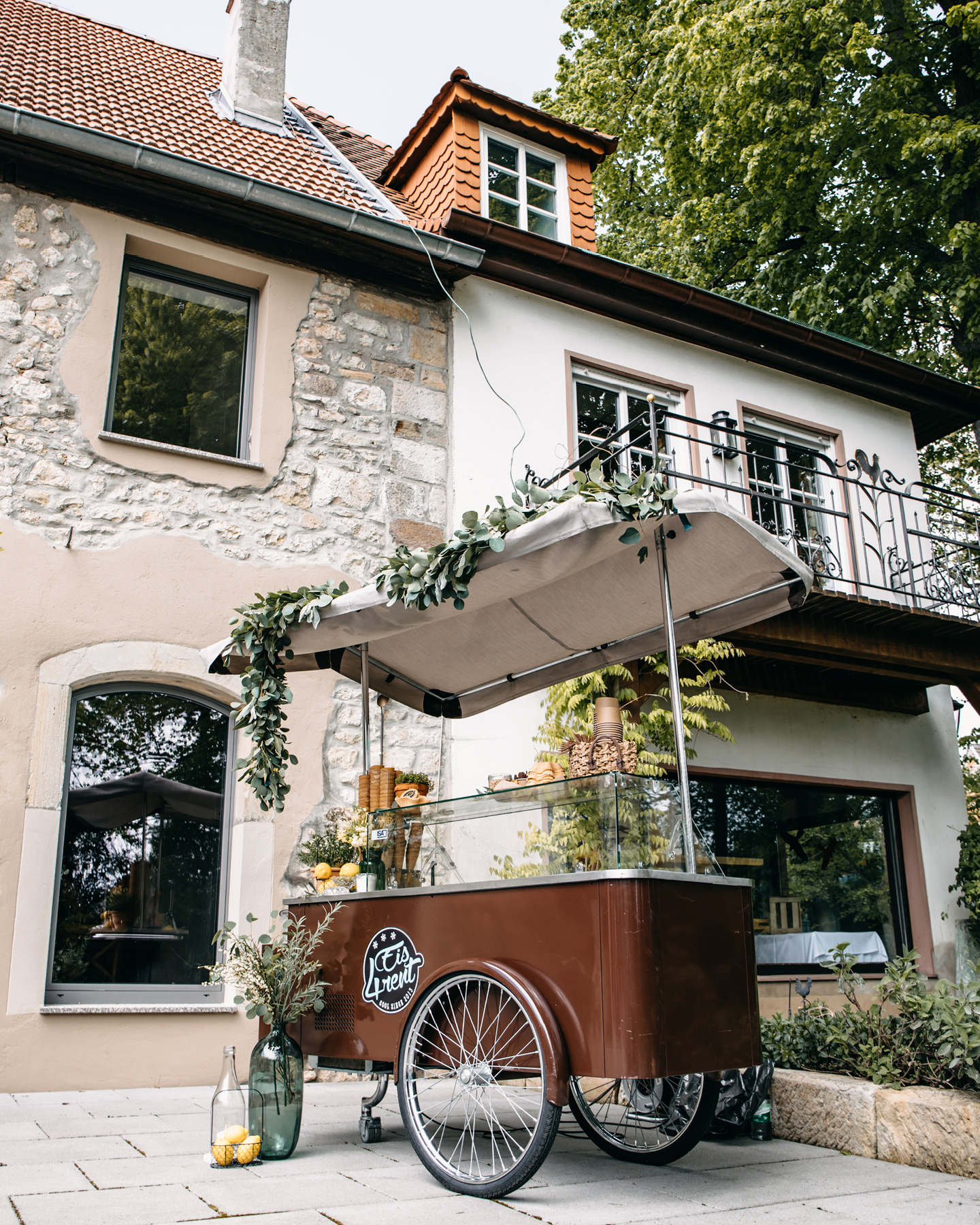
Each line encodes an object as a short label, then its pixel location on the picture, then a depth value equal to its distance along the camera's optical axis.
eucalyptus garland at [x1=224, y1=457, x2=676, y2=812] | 3.79
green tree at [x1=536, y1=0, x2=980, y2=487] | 13.30
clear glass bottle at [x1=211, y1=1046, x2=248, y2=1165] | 3.88
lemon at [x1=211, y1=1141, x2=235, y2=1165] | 3.79
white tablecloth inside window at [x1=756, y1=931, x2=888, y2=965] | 9.14
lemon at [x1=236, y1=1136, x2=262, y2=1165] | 3.81
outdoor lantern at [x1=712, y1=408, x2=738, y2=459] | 9.66
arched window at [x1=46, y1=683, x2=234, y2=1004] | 6.22
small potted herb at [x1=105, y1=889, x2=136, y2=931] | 6.32
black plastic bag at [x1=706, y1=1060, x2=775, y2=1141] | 4.58
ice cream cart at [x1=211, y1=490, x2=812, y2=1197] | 3.41
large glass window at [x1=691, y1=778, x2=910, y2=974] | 9.24
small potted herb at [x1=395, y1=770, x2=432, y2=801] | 5.16
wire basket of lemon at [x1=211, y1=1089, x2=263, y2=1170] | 3.80
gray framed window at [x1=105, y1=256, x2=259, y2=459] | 7.35
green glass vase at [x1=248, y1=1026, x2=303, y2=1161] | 3.95
